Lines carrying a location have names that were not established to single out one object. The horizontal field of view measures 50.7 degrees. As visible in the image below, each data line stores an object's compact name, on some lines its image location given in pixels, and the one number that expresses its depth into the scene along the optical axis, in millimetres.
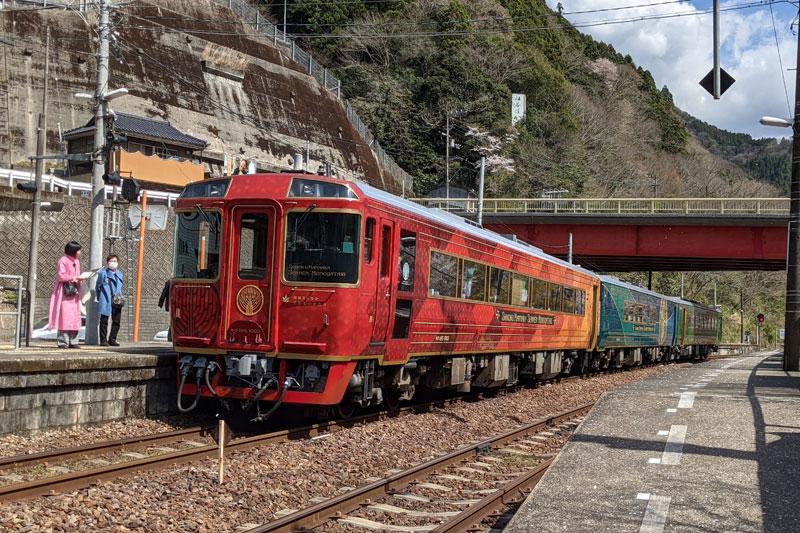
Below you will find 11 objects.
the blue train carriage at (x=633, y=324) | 25141
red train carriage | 10086
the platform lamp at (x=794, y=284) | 21375
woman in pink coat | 12102
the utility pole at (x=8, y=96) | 37425
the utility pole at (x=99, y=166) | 14156
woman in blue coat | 13109
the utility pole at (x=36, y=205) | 20078
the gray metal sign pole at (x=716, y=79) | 12172
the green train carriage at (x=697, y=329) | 38344
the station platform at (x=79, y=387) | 9172
